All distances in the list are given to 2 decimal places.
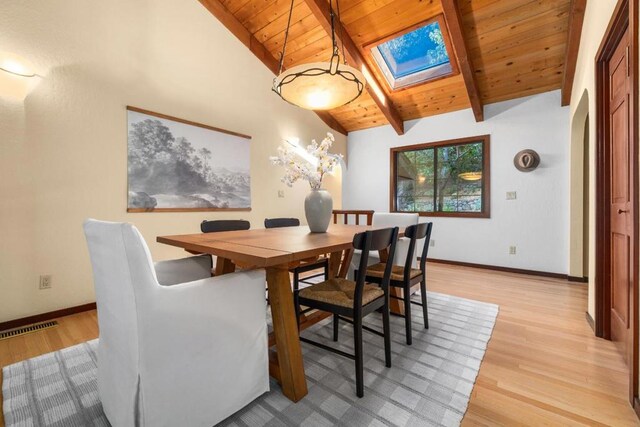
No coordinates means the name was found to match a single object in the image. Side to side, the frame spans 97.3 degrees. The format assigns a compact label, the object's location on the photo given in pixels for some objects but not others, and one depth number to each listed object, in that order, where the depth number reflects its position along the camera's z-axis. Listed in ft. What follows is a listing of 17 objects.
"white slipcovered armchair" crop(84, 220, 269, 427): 3.19
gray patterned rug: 4.07
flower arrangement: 6.68
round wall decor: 12.26
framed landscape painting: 9.39
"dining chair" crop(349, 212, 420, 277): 9.12
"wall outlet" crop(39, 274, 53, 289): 7.61
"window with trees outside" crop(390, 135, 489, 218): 14.03
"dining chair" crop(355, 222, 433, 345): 6.09
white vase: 6.93
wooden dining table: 4.01
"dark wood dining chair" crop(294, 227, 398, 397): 4.50
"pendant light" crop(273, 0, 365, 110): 6.11
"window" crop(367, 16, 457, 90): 11.76
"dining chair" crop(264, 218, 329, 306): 7.97
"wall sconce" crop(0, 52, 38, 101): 6.95
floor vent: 6.70
